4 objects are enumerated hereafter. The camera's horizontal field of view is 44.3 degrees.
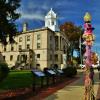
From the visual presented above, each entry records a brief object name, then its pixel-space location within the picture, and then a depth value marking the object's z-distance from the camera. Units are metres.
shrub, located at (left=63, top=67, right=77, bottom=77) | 12.26
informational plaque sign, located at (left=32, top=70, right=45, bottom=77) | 6.35
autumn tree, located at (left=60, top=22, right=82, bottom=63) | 32.30
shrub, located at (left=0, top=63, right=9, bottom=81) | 5.16
